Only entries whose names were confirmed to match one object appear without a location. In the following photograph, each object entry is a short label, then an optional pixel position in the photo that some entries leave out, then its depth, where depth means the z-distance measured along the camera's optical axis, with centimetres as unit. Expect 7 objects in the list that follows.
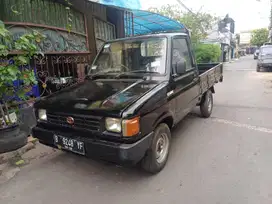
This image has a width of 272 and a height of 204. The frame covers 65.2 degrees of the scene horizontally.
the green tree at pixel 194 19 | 1850
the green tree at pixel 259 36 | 5959
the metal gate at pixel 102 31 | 711
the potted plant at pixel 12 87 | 338
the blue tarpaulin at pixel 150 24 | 855
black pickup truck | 242
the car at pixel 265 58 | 1480
